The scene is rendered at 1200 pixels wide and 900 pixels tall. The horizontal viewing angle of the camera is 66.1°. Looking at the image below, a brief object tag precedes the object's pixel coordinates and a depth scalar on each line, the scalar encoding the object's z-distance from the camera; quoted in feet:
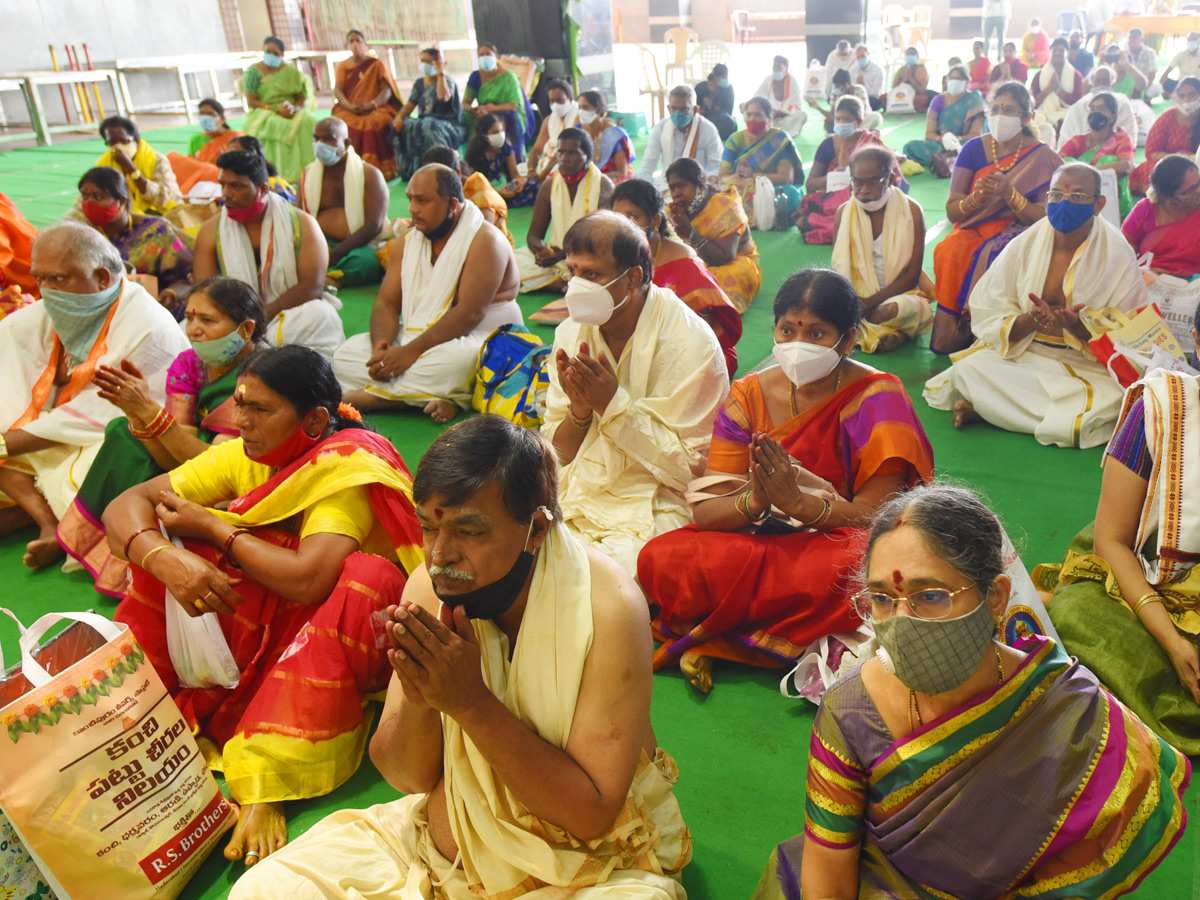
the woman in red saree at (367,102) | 35.65
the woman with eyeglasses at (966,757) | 4.68
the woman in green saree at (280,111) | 32.65
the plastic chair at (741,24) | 80.48
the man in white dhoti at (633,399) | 10.17
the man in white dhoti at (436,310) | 15.35
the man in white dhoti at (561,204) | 21.68
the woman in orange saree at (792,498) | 8.32
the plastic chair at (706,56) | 54.39
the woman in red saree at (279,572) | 7.55
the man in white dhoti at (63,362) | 11.96
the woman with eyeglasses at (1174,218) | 15.33
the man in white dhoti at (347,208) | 22.35
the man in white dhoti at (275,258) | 16.83
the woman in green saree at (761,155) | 28.76
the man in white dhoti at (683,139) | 29.86
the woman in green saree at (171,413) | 9.58
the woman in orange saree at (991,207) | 16.83
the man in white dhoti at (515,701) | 5.06
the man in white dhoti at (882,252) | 17.51
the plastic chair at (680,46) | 54.60
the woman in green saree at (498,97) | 34.71
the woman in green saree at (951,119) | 34.01
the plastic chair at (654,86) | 48.47
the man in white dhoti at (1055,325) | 13.38
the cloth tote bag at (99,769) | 5.95
